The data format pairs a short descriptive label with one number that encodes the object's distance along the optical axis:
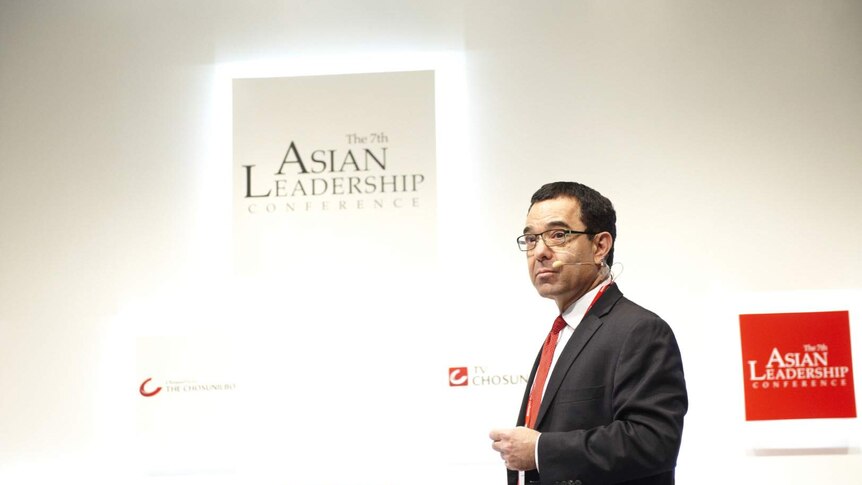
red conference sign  3.61
